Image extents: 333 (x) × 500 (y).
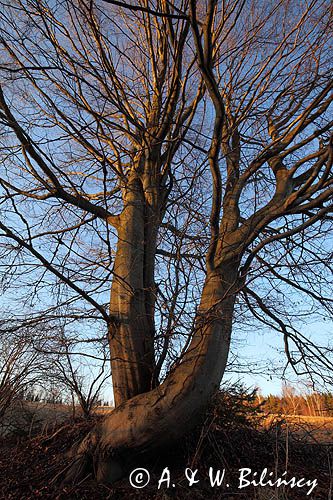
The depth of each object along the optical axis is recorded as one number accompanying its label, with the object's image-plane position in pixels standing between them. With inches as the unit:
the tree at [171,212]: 99.0
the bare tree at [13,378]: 183.5
